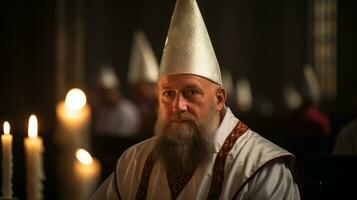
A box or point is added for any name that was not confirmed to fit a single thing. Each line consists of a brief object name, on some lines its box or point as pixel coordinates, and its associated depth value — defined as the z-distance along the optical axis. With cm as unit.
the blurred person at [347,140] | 586
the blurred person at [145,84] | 894
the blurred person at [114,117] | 1005
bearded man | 365
